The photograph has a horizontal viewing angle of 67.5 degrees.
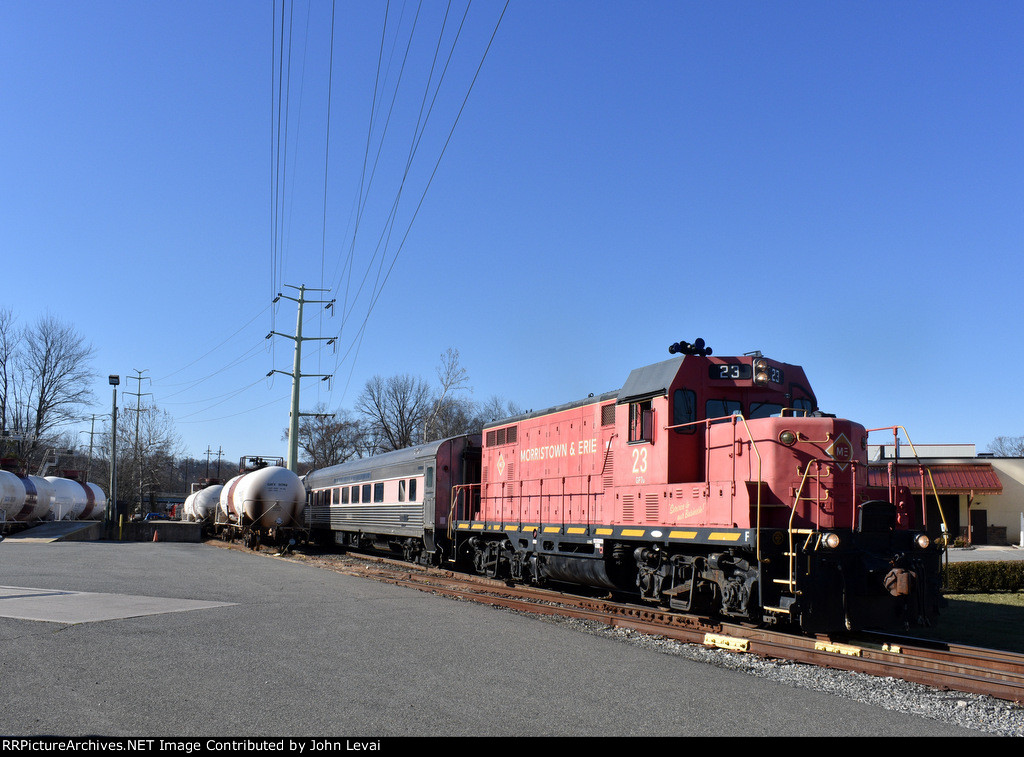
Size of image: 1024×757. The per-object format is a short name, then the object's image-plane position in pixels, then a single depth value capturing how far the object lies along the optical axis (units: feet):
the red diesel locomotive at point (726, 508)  31.09
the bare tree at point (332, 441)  257.14
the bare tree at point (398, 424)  233.76
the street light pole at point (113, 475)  139.95
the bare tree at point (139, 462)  219.41
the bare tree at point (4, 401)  192.44
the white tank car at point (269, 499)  101.45
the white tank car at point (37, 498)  134.41
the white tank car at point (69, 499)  153.17
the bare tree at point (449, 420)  153.07
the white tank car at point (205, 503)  135.44
